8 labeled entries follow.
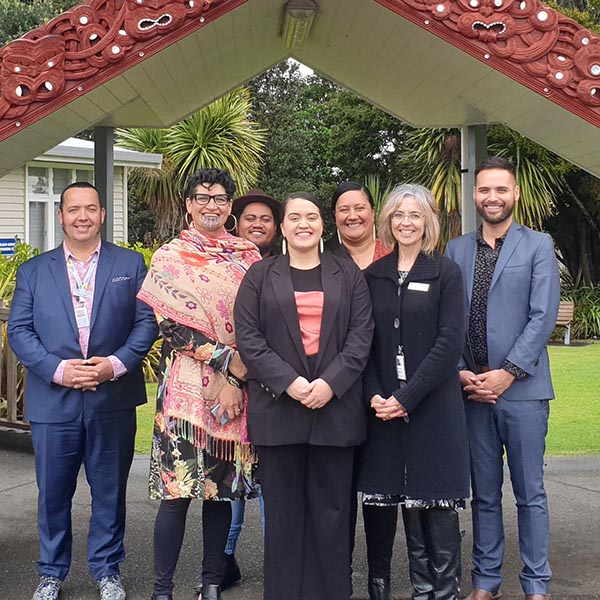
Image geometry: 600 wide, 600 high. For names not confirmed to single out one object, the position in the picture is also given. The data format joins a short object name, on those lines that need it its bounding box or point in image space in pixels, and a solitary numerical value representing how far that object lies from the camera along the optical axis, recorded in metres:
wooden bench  10.99
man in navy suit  4.27
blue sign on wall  14.84
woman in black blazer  3.78
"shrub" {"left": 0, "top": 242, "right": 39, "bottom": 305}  9.18
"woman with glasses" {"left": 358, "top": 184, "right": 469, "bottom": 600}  3.88
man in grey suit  4.12
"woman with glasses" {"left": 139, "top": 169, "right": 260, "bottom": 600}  3.96
